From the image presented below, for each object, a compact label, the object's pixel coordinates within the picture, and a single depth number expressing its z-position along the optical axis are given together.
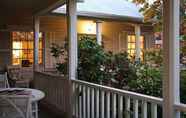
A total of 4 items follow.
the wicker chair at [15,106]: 2.31
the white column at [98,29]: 6.51
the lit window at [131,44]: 8.36
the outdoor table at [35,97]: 2.64
